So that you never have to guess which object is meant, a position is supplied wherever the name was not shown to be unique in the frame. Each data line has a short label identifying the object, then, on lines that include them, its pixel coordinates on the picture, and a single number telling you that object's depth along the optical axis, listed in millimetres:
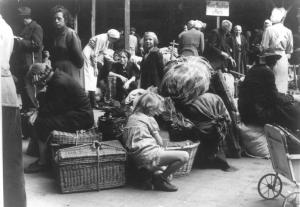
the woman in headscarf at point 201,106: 6312
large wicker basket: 5320
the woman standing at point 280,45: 9234
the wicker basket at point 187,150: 5969
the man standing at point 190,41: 8802
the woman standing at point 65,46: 7312
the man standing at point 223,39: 12158
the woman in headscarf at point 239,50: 14820
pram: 4660
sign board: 12898
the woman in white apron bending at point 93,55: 9688
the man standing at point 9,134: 3793
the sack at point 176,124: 6270
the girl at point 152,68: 7793
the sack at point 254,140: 7027
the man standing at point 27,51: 8367
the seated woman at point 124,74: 9820
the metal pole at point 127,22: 11755
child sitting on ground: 5473
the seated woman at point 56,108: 5976
